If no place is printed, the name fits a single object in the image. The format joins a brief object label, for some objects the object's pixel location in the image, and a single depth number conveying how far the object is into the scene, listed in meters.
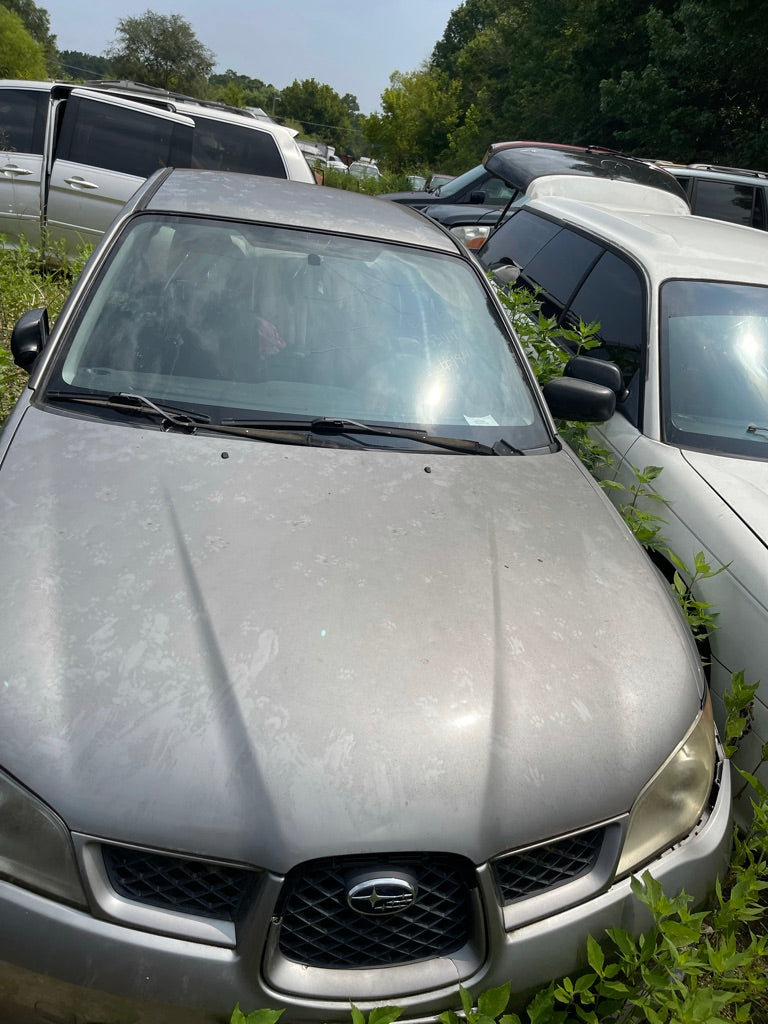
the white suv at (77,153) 7.21
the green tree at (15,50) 49.84
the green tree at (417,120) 52.56
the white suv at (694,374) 2.75
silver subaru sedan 1.48
